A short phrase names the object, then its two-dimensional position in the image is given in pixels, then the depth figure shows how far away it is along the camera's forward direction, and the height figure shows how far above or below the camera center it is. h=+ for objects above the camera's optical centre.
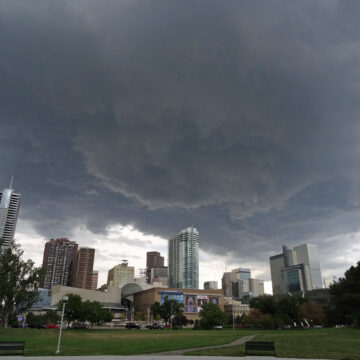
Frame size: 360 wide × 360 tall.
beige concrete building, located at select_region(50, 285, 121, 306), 159.25 +5.62
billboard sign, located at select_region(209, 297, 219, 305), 169.10 +3.12
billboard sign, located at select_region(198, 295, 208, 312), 164.84 +3.06
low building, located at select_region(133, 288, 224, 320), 159.88 +3.88
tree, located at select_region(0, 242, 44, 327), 58.00 +4.24
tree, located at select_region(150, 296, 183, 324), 107.88 -1.27
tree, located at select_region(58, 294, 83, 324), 81.62 -1.22
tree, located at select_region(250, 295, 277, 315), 112.41 +0.08
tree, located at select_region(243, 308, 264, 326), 99.44 -3.54
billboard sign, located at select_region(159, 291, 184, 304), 158.90 +4.88
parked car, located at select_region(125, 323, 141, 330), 93.16 -5.87
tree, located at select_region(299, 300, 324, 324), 94.50 -2.02
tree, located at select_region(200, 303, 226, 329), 91.75 -3.53
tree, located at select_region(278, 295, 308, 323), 93.38 -1.05
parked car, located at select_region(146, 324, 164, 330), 90.75 -5.97
